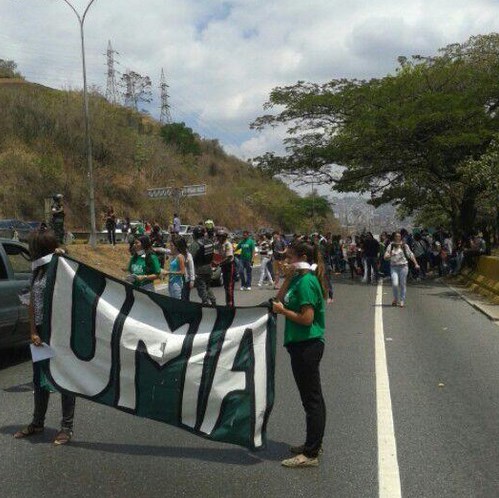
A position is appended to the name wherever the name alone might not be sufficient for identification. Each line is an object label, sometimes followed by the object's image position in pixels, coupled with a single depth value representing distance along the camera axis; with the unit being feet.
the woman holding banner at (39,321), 17.34
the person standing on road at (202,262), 38.22
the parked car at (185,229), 146.49
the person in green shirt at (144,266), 29.09
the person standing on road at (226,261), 44.18
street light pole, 82.73
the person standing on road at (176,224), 105.19
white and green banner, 15.65
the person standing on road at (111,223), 96.84
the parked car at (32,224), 110.56
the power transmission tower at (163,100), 304.63
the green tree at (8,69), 279.49
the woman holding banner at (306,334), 15.31
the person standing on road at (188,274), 35.02
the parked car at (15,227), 94.63
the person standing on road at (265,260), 67.26
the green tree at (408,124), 78.64
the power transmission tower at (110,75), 261.85
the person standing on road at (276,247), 66.09
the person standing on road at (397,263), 48.91
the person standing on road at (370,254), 72.49
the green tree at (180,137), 308.40
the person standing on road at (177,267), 33.09
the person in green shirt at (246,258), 62.54
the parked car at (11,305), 25.94
